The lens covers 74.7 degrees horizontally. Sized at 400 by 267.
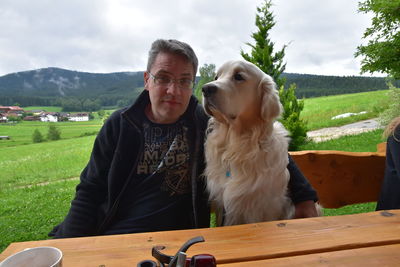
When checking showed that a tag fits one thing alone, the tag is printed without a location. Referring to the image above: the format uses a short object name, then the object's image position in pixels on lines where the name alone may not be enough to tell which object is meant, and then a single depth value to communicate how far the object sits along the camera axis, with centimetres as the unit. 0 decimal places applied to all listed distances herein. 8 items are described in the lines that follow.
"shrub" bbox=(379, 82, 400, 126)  555
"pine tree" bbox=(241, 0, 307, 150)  519
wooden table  78
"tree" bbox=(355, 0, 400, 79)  414
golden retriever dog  153
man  149
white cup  59
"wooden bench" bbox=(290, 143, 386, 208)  177
